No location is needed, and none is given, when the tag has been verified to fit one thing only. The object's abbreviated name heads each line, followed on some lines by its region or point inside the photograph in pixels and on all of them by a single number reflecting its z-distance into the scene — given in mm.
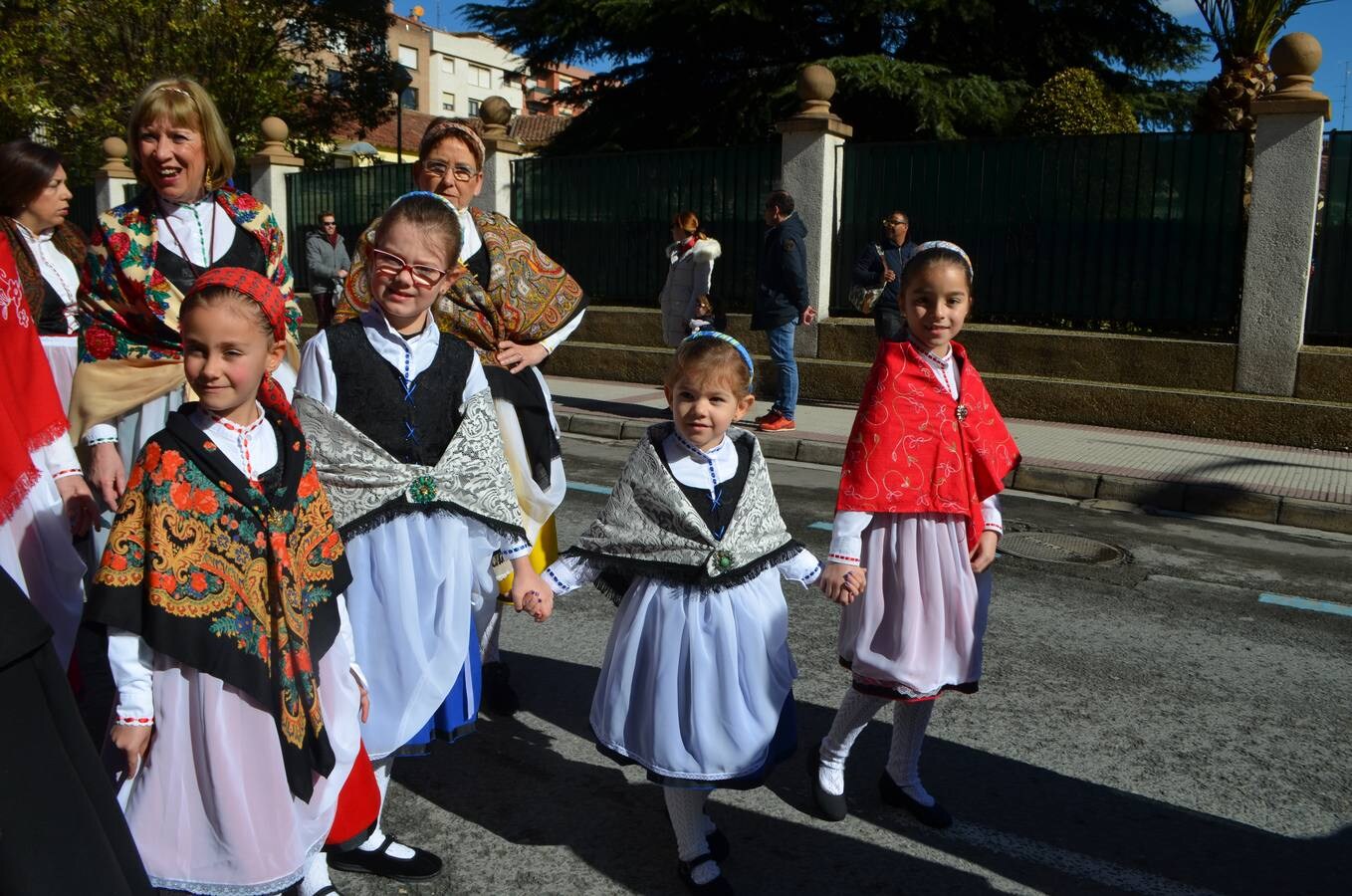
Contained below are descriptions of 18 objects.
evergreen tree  19203
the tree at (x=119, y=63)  23125
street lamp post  28094
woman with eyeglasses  3680
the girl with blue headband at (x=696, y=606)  2973
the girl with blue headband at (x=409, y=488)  2992
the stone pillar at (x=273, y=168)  19319
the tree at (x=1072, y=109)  13672
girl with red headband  2357
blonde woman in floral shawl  3357
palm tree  12250
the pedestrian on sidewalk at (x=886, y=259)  11391
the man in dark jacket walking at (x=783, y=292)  10633
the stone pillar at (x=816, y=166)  12562
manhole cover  6605
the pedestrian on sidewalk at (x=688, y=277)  11508
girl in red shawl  3326
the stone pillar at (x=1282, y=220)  10062
